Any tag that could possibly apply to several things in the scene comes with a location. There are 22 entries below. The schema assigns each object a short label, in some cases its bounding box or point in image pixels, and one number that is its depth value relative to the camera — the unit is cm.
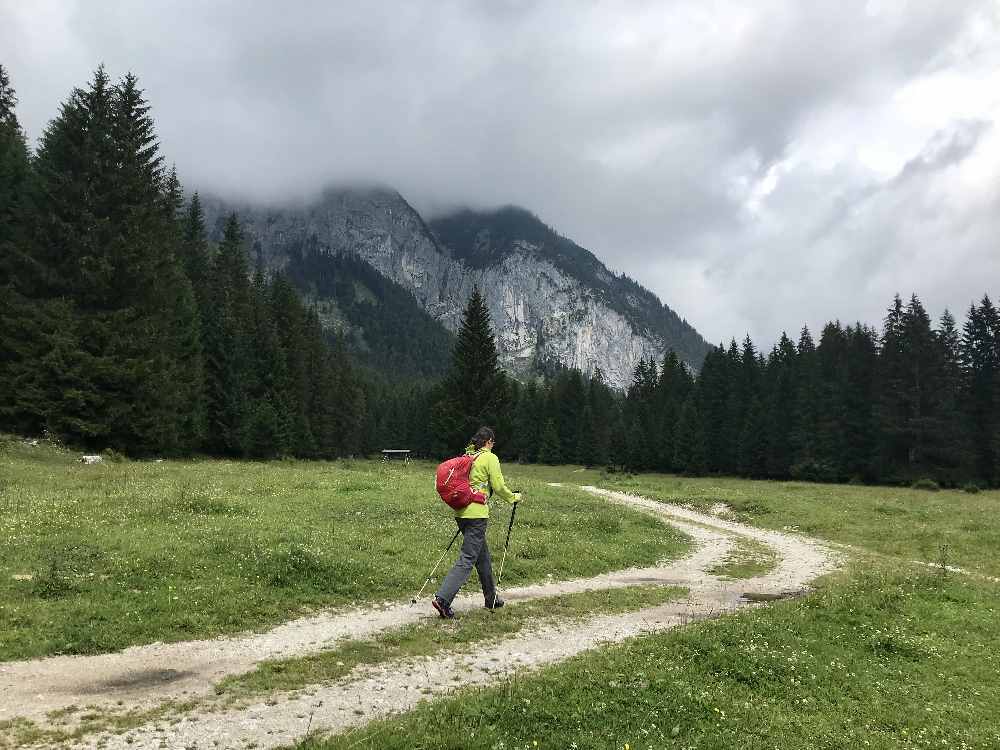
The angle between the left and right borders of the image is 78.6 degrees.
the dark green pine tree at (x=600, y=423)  12719
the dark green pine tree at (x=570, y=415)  13025
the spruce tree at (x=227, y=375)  6284
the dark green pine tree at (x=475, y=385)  7238
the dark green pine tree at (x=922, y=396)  7000
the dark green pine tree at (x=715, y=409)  9950
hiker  1282
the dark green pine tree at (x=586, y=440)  12731
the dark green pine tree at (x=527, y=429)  13812
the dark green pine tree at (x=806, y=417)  8312
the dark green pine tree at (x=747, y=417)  9262
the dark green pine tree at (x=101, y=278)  3697
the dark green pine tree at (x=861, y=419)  7719
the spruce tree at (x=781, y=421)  8888
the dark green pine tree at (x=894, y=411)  7256
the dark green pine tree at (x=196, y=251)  6725
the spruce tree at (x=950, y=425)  6900
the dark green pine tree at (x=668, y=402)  10656
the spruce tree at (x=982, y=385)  6988
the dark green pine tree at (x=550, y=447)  12875
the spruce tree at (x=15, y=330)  3591
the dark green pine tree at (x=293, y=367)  7238
